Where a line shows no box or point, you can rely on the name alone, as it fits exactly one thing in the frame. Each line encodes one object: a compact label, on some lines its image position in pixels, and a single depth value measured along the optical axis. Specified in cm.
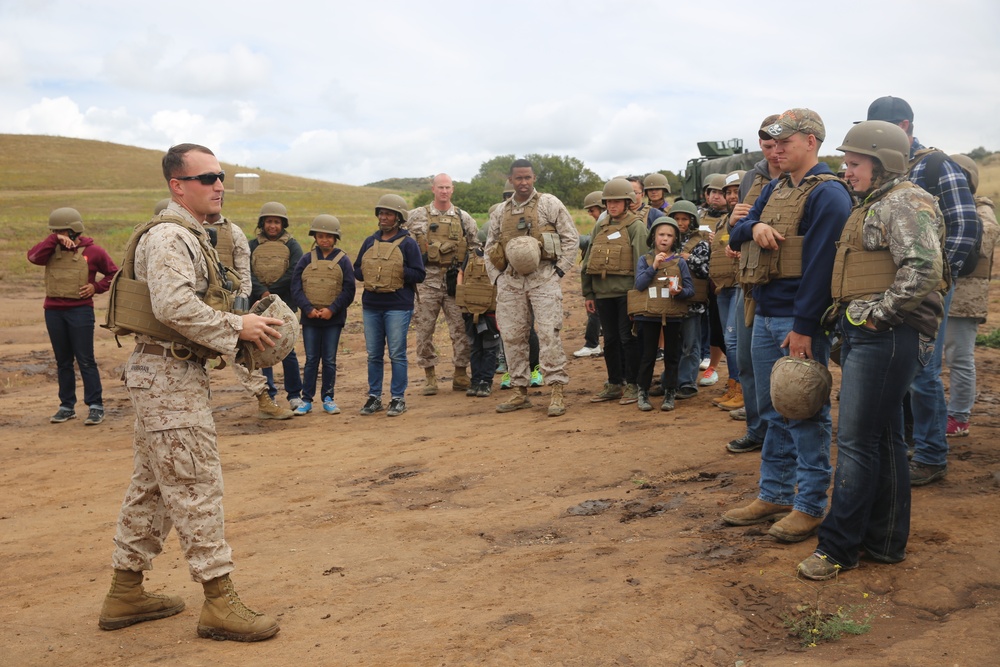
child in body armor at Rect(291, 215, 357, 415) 996
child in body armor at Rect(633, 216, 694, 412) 893
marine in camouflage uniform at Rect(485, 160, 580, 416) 938
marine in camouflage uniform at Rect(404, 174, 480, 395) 1075
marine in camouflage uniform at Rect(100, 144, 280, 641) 435
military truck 1659
